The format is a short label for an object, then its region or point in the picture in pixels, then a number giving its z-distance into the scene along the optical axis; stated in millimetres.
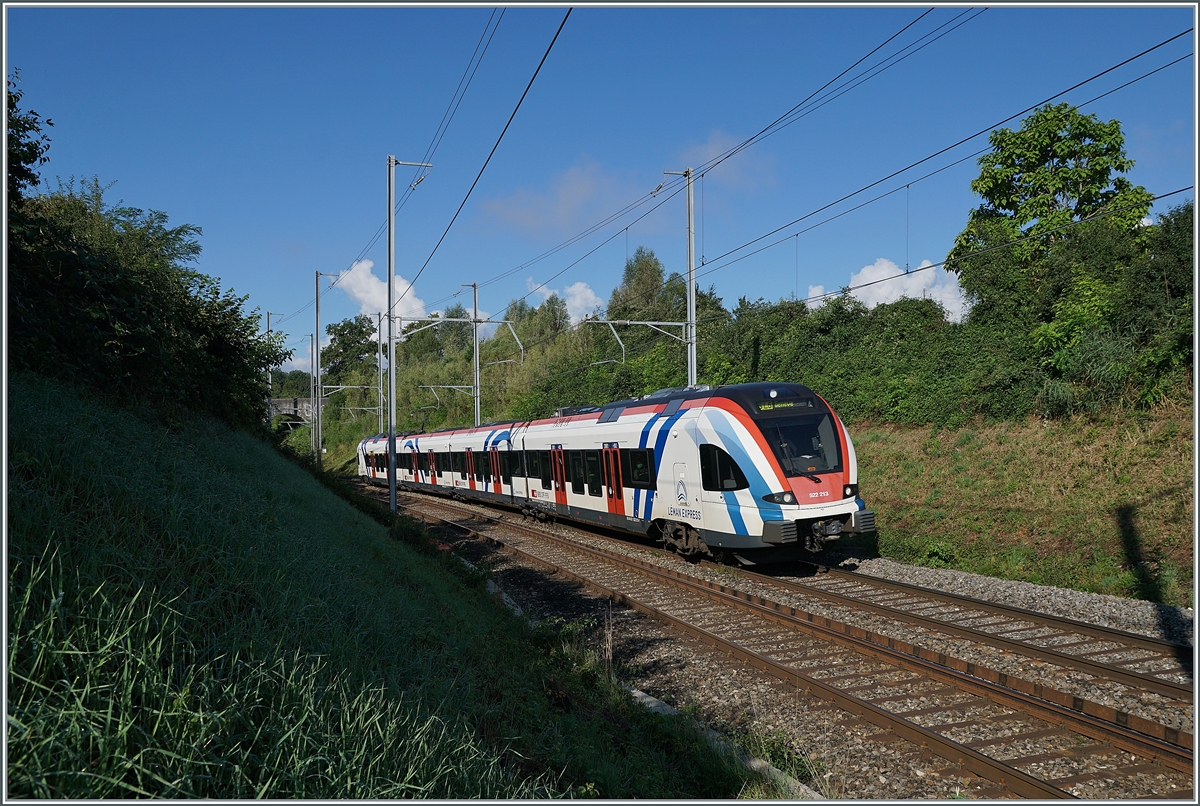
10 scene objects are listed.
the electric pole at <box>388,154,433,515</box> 20062
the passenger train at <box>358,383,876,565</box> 12141
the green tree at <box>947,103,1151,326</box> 22312
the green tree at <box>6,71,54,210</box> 10596
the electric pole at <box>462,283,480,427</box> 30894
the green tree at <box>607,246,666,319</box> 52916
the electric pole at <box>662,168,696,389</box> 20516
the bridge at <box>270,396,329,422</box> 60769
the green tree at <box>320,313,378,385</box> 86062
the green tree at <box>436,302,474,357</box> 99812
